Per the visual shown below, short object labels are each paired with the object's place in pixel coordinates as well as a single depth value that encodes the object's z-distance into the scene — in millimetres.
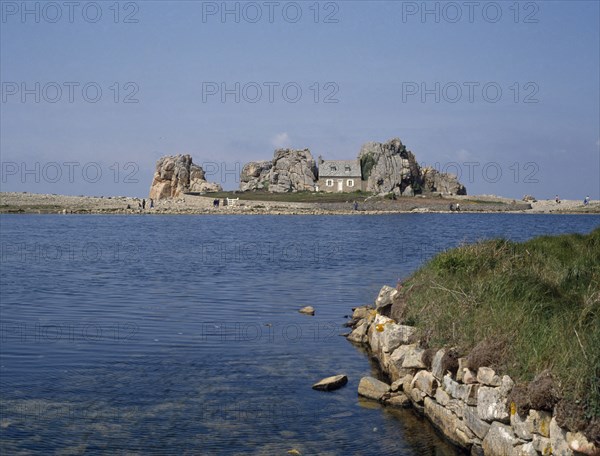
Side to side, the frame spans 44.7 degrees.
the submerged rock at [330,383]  16688
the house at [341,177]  154000
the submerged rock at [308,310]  26750
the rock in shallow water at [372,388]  15930
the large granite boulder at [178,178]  168500
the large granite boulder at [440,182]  167875
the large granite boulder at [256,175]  169000
